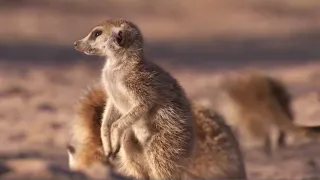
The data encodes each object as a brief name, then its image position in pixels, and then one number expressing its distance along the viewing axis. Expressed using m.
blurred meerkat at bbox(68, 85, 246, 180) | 13.86
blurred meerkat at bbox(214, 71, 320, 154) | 19.67
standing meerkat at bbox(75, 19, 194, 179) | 12.73
